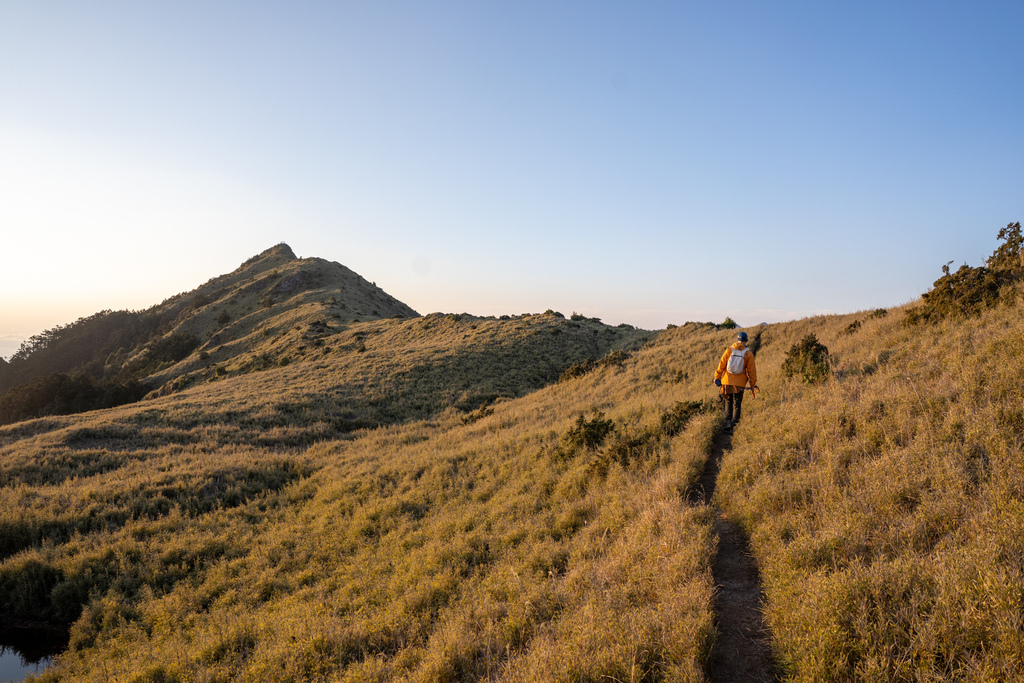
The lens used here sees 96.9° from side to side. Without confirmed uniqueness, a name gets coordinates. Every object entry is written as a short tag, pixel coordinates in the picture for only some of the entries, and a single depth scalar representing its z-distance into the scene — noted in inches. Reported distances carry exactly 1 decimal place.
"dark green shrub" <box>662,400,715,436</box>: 458.3
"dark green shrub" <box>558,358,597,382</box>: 1144.2
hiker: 452.4
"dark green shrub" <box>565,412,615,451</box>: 479.7
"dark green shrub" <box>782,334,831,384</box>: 474.3
